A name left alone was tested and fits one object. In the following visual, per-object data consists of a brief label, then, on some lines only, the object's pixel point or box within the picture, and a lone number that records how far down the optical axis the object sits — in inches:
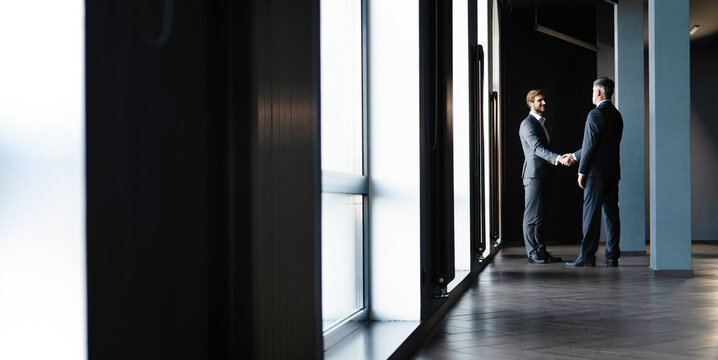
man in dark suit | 286.0
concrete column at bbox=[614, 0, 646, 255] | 374.3
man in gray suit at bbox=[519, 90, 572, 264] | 319.9
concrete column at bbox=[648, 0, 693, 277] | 249.1
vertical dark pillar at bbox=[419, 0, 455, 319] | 145.6
